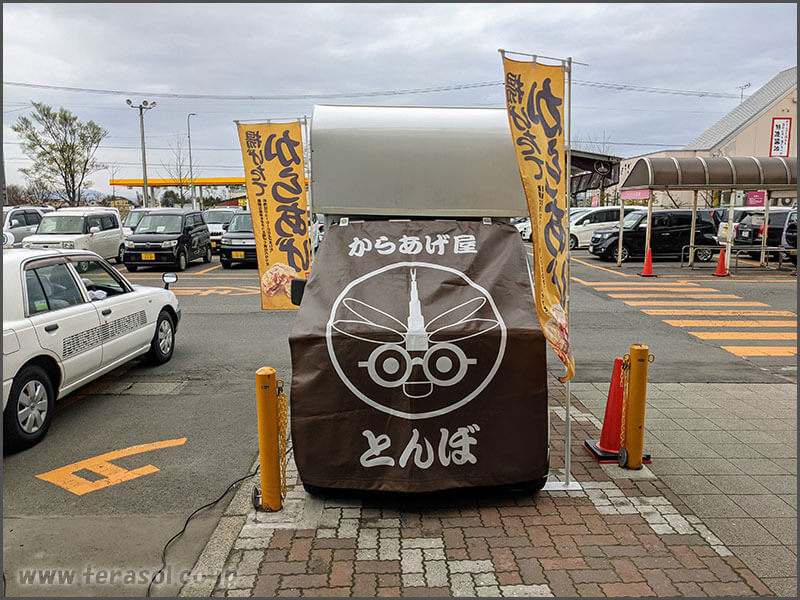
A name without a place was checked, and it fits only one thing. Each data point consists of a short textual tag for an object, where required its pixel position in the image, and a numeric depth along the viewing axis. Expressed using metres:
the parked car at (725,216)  17.63
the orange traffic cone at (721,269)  16.39
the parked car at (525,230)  26.17
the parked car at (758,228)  19.83
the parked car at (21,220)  20.01
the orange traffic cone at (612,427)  4.71
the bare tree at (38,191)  37.25
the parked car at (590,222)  24.53
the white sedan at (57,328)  4.91
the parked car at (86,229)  17.06
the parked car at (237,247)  18.39
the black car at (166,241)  17.41
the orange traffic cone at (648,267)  16.52
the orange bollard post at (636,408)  4.36
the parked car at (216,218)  24.00
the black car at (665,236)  20.09
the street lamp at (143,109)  35.40
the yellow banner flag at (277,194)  7.48
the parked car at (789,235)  18.12
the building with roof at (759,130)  30.97
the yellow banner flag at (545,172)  3.89
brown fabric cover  3.80
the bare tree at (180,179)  53.36
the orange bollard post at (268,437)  3.83
